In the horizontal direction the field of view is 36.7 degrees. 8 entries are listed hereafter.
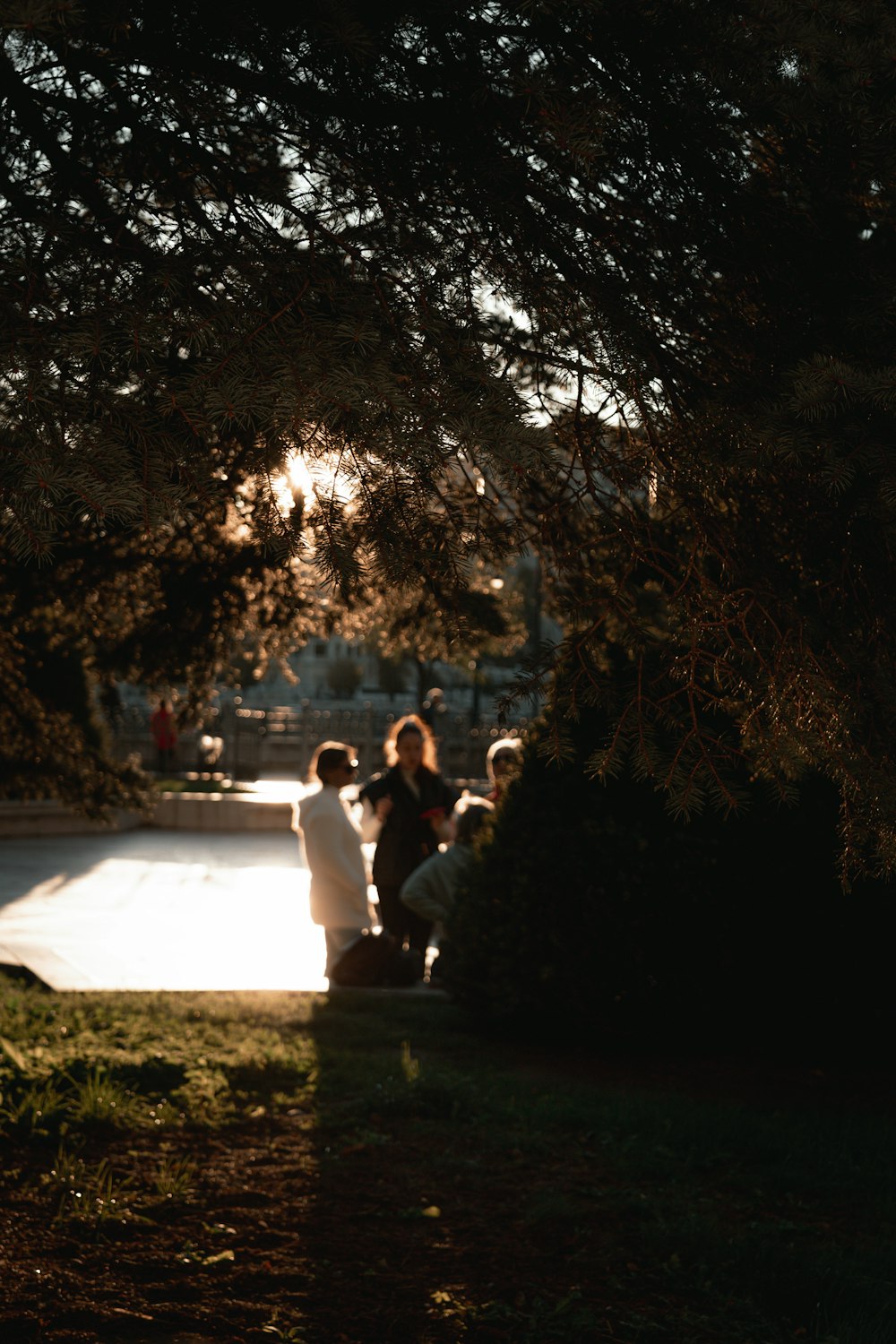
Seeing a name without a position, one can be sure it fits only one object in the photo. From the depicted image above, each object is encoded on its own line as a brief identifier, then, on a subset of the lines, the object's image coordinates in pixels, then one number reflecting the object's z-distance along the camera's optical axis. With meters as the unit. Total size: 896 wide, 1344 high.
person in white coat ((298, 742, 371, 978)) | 8.41
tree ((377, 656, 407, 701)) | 62.31
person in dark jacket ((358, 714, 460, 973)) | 9.08
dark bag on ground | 8.37
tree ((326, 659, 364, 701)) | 68.25
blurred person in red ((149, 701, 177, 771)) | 24.31
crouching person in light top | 7.74
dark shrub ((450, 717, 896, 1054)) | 6.49
